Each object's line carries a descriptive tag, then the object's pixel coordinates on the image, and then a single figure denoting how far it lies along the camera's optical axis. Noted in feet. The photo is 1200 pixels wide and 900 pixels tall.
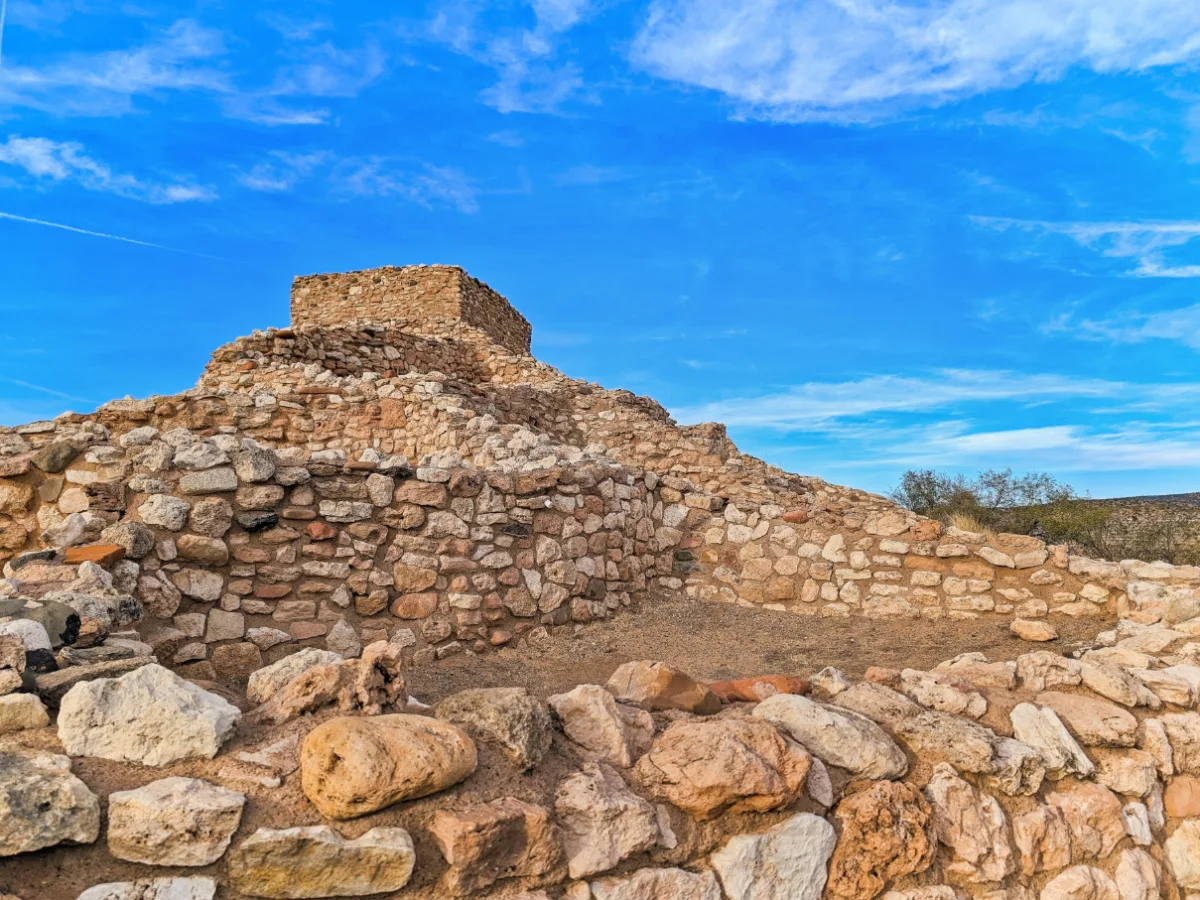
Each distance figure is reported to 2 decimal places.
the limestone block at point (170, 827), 6.27
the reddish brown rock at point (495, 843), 6.64
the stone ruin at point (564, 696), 6.87
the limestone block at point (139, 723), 7.07
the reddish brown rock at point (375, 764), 6.66
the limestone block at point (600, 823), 7.28
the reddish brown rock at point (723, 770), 7.92
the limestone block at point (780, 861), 7.85
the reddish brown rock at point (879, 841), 8.41
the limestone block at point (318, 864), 6.31
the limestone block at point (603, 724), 8.47
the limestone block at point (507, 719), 7.80
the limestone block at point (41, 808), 6.05
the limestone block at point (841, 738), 9.02
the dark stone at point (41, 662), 8.59
